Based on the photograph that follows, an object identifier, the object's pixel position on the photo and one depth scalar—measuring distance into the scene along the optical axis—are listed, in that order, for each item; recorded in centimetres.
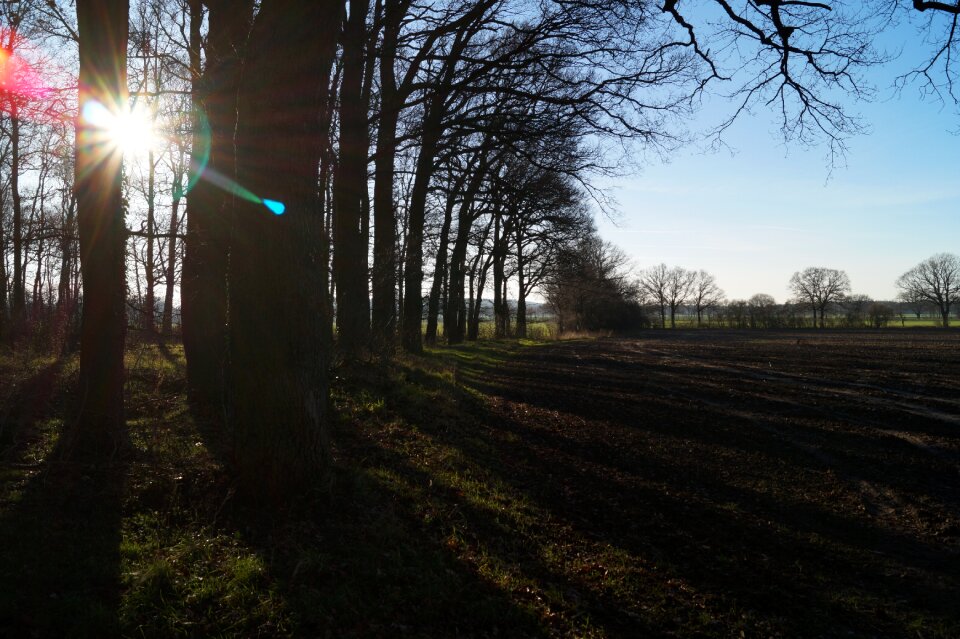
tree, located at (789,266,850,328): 9669
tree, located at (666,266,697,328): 10306
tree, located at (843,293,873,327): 7850
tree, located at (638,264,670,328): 10096
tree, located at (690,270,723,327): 10444
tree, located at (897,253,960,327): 9038
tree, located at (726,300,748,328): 8212
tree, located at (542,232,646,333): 4344
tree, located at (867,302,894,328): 7594
